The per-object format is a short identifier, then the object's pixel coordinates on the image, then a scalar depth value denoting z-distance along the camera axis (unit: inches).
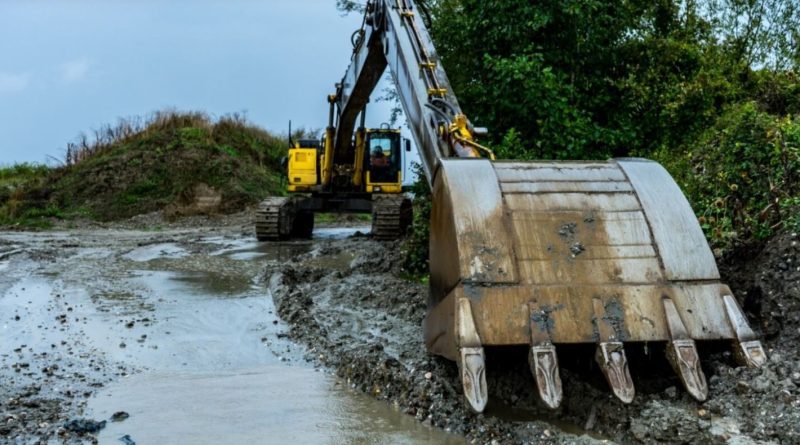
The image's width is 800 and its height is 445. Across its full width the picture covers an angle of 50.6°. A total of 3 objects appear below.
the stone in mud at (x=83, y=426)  162.2
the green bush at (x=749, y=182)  220.8
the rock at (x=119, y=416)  172.1
